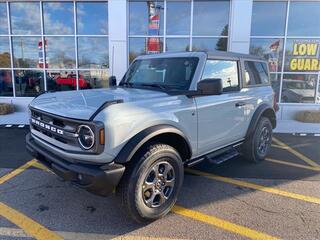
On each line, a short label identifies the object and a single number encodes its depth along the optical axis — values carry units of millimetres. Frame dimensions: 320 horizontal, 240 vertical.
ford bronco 2706
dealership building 9453
